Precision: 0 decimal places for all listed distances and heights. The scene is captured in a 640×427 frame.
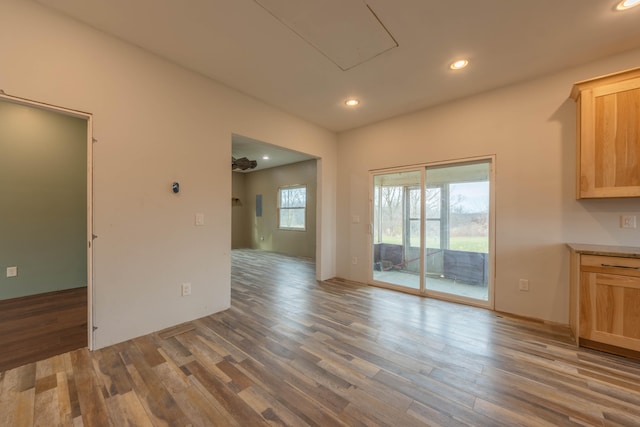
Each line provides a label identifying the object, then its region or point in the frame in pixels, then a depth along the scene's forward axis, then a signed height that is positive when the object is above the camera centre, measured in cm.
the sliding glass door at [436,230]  333 -24
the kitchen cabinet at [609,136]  219 +72
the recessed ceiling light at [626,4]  182 +156
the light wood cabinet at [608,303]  202 -75
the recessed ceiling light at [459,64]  253 +156
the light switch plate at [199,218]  280 -6
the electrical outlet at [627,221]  235 -6
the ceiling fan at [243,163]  605 +123
